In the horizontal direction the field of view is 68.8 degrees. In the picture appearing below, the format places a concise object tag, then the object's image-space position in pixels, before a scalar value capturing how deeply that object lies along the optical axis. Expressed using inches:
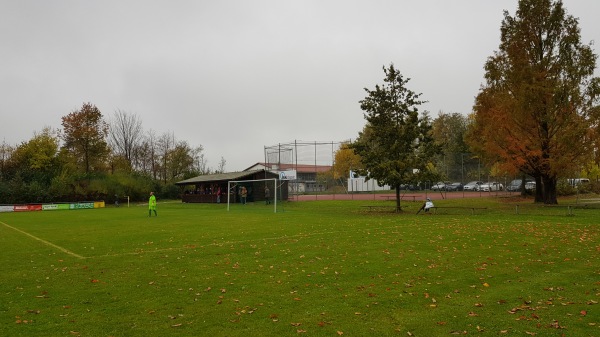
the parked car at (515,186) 1939.7
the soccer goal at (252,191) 1768.0
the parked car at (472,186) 2328.1
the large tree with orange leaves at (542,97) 1045.8
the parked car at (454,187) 2419.7
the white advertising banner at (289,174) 1646.5
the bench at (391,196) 1660.3
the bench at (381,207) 1174.1
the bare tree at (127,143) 2942.9
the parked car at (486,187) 2211.2
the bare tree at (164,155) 2908.7
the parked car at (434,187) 2263.2
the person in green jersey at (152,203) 1126.3
